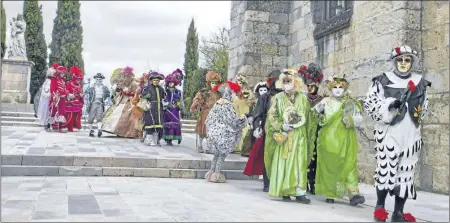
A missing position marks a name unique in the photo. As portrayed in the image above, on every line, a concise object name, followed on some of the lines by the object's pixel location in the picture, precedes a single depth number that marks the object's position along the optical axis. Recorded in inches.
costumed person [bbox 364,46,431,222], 184.5
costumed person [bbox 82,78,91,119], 508.3
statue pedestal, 899.4
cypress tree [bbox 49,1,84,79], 1309.1
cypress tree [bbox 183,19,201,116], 1273.1
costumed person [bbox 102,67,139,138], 498.0
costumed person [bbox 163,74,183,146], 429.7
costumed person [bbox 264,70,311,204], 225.8
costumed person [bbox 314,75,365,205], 235.3
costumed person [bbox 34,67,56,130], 516.4
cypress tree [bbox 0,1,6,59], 1026.2
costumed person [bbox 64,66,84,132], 510.9
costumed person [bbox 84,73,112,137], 497.4
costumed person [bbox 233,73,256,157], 381.4
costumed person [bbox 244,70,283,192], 268.7
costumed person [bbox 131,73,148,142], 457.1
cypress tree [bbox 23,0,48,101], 1207.6
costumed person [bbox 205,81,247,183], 285.4
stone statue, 950.4
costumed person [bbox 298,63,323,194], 250.1
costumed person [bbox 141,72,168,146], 415.8
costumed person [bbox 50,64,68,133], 507.2
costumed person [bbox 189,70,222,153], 395.9
